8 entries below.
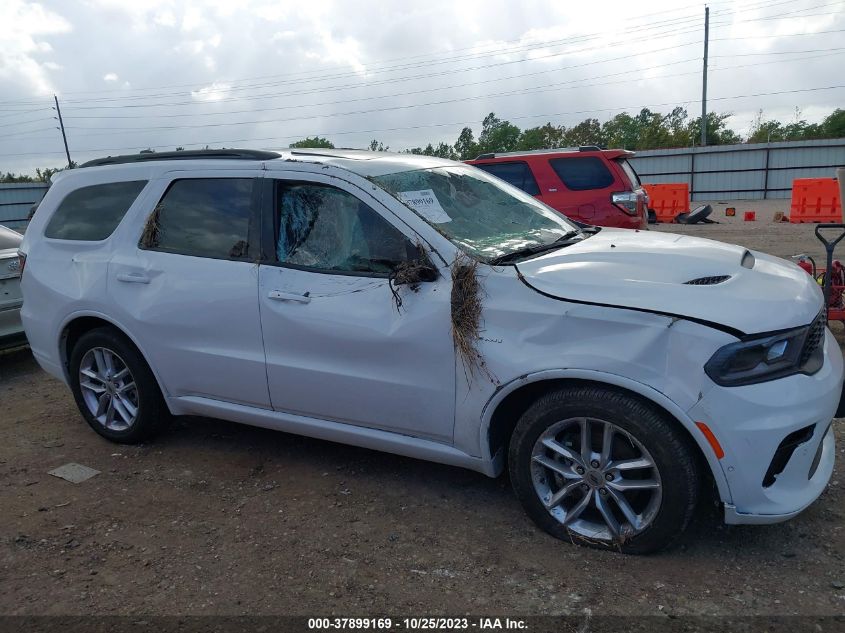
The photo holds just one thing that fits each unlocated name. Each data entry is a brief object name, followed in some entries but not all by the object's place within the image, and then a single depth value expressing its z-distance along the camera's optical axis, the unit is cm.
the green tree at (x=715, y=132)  5734
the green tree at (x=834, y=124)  5984
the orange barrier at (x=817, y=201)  1772
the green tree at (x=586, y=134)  6372
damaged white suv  272
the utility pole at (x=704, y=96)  4080
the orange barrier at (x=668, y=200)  2097
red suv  901
